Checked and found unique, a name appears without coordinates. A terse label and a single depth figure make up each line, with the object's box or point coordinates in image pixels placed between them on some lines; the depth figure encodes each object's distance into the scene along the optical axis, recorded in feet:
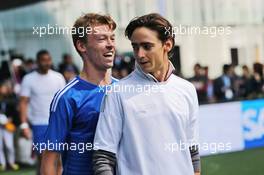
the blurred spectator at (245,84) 42.63
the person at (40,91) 31.45
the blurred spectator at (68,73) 37.29
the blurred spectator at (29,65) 38.55
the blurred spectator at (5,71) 39.70
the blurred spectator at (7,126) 38.63
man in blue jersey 13.29
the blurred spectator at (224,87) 41.29
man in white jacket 11.79
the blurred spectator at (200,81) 40.09
